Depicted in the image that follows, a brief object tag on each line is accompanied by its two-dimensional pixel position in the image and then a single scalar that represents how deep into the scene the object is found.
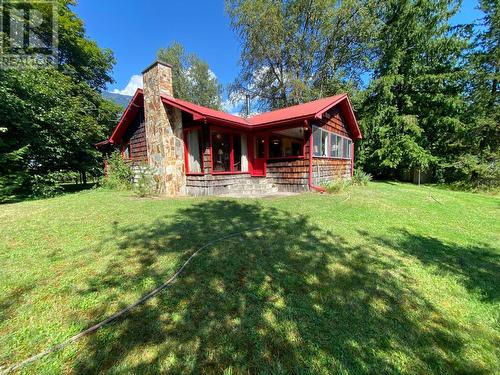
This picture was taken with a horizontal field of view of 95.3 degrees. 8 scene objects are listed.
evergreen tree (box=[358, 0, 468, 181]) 14.69
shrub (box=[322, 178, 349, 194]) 8.48
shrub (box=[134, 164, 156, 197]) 8.39
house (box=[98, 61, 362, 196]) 8.72
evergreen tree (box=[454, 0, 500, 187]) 13.68
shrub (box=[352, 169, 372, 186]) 12.19
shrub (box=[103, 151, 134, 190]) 11.13
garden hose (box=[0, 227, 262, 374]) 1.67
